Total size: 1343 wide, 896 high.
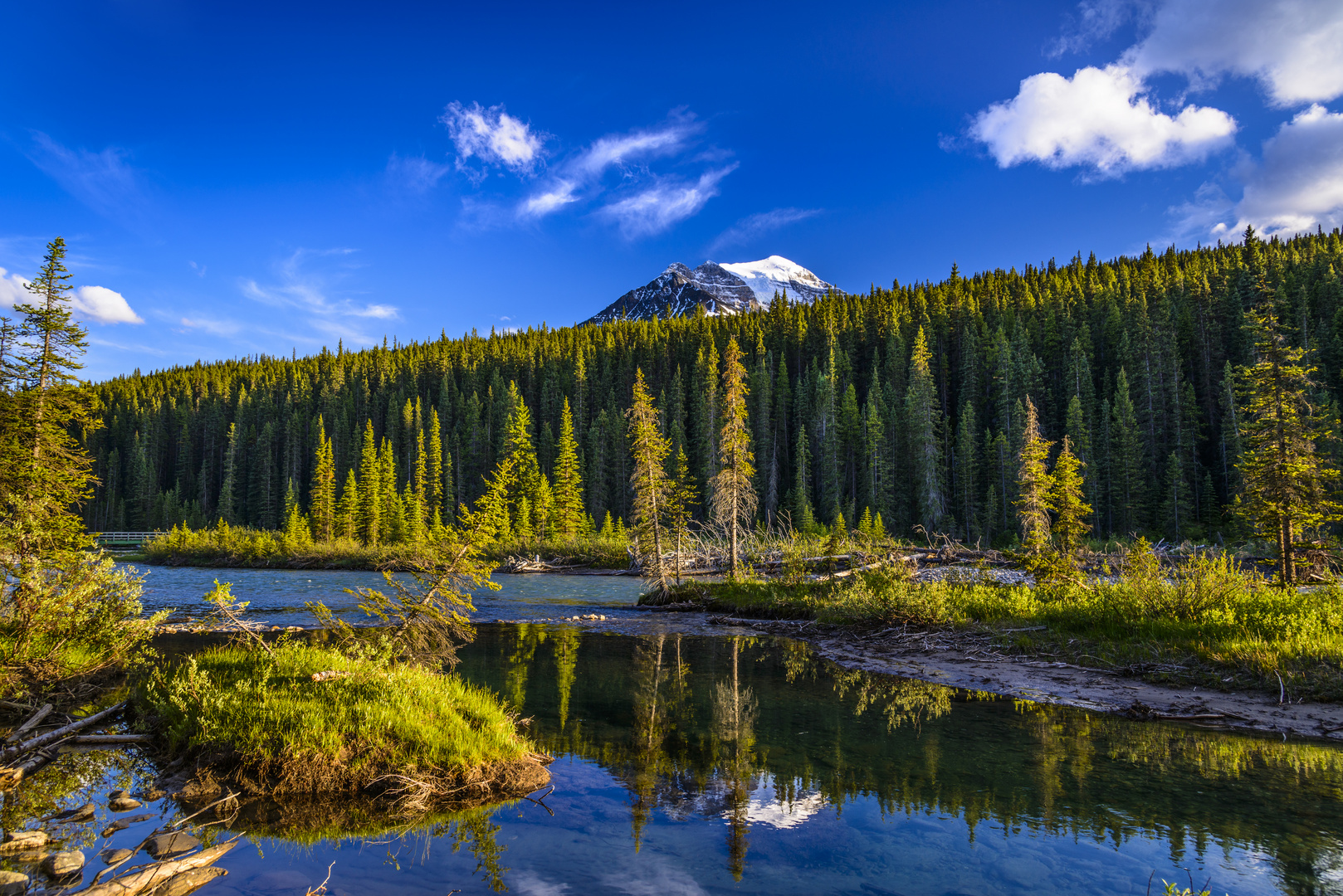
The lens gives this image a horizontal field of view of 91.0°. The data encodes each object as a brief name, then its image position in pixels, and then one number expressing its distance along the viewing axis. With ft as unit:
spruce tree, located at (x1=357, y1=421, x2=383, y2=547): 230.07
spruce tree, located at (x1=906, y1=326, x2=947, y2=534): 225.35
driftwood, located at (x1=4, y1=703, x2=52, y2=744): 31.44
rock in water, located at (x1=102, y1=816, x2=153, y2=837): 23.58
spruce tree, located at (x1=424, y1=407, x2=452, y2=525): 267.39
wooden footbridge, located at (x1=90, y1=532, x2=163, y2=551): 269.23
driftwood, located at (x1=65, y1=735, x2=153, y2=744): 30.78
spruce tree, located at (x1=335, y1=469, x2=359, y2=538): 233.14
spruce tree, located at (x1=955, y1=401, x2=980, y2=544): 227.40
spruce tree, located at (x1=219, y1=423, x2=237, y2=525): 324.39
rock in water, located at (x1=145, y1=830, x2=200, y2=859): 21.58
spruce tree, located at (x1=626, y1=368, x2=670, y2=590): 103.76
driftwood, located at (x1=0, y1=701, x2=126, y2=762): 29.04
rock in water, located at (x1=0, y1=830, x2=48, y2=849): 21.58
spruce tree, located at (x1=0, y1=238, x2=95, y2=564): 48.44
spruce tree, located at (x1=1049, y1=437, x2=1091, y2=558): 68.90
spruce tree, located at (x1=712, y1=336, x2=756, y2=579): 101.60
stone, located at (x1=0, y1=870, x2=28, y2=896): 18.54
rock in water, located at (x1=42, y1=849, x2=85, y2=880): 19.84
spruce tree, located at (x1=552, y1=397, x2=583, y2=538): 211.61
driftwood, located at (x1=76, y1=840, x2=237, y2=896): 18.04
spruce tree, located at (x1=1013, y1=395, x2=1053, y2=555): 75.15
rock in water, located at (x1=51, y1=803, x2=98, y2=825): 24.57
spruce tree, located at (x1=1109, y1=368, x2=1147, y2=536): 199.52
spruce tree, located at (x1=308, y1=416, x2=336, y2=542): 237.86
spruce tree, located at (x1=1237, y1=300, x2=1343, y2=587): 64.95
